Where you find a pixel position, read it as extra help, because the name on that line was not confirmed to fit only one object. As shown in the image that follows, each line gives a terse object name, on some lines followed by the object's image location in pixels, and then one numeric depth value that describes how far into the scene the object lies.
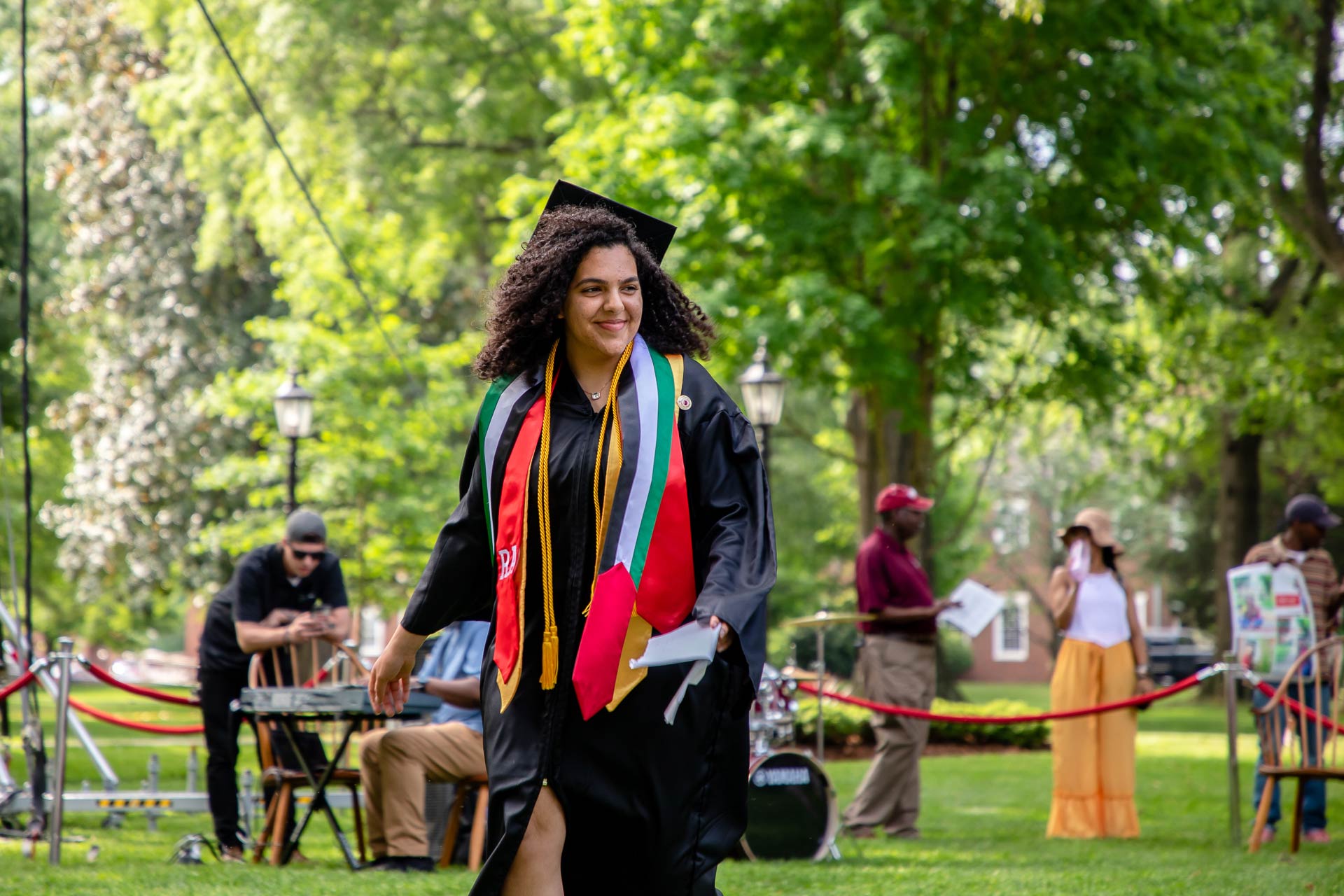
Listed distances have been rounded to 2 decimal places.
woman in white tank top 18.81
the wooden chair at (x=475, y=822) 14.85
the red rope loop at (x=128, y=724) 18.27
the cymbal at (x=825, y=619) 16.28
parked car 83.56
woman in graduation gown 6.60
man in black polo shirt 15.84
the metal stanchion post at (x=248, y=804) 18.30
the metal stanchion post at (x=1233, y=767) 17.52
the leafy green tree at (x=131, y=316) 48.84
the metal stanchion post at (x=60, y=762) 14.30
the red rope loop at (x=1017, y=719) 17.56
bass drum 15.95
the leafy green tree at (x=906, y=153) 29.67
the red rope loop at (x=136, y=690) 15.97
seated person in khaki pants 14.41
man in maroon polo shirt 18.59
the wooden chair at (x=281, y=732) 15.40
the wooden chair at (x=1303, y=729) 16.11
